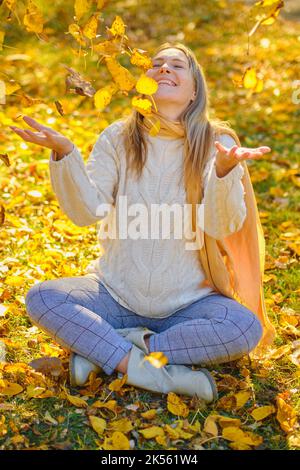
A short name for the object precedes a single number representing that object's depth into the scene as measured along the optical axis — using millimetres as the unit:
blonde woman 2303
